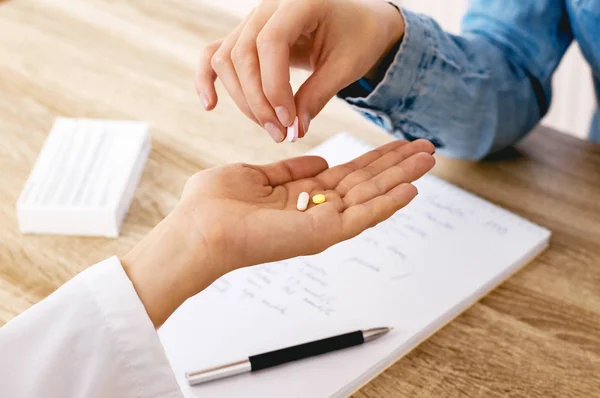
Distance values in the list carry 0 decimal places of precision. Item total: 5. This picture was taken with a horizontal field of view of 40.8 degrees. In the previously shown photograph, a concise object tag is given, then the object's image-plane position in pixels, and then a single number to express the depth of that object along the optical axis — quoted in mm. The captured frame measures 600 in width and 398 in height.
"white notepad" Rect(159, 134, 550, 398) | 712
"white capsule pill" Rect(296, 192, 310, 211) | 749
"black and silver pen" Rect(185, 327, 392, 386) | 700
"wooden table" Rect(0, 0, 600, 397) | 731
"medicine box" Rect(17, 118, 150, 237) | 877
